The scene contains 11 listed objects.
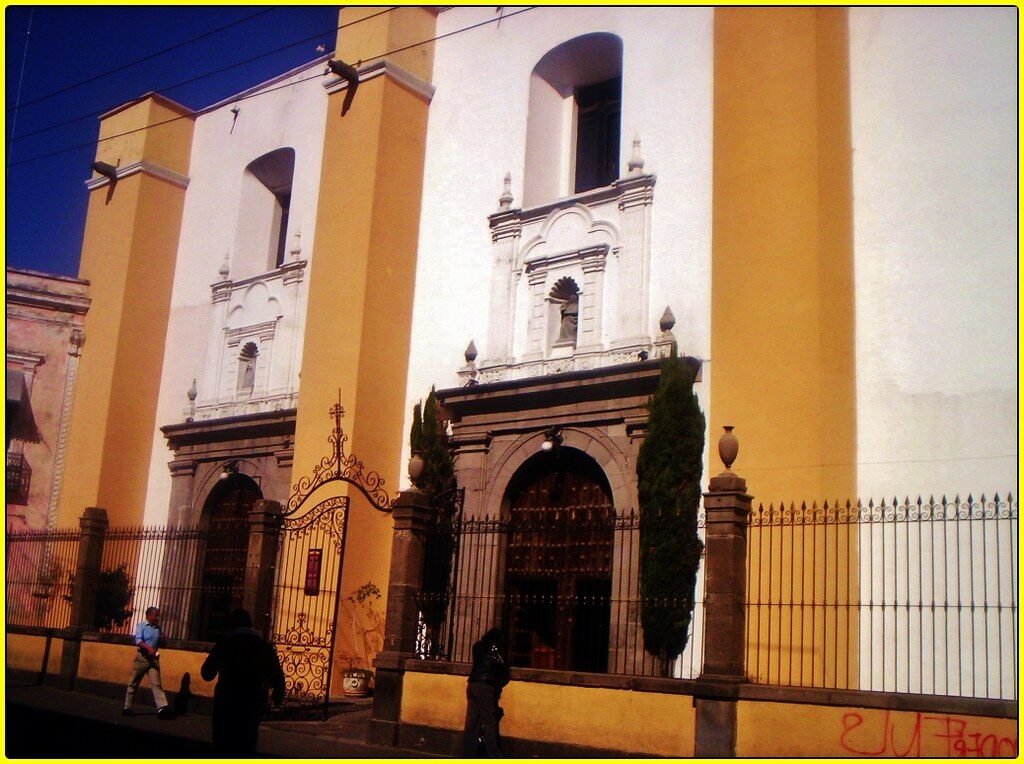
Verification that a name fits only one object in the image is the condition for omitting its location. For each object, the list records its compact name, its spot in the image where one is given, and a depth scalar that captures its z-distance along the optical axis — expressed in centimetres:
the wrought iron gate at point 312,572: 1441
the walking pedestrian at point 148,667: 1307
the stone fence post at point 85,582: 1581
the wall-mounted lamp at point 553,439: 1438
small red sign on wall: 1470
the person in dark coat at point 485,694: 995
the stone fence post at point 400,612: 1177
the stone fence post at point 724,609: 950
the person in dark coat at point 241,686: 767
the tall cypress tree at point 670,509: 1227
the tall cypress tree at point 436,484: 1488
